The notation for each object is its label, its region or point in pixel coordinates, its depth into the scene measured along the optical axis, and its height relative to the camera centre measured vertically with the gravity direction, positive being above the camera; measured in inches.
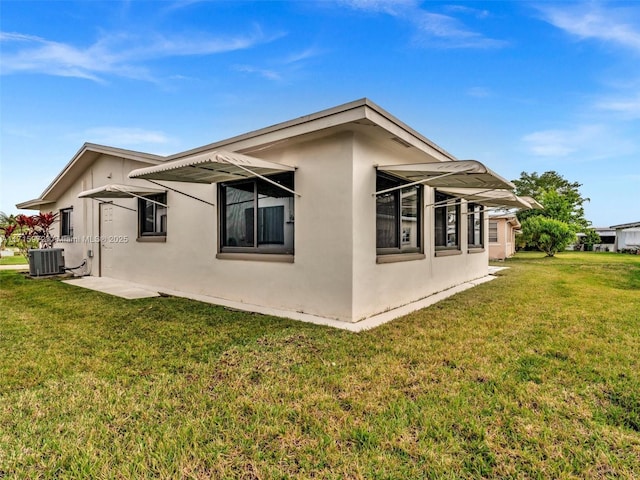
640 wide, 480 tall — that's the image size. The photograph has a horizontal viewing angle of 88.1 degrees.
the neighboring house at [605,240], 1325.8 -1.0
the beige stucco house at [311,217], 203.2 +19.1
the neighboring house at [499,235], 844.6 +13.2
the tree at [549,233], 813.2 +17.9
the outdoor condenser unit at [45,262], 425.4 -26.5
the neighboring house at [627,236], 1149.5 +13.3
